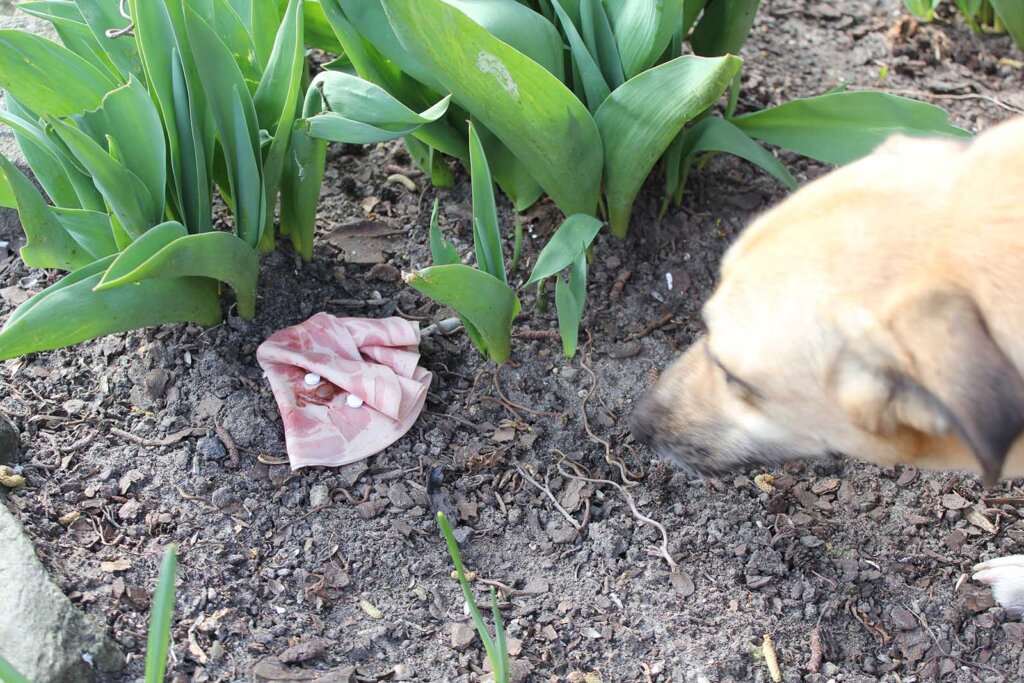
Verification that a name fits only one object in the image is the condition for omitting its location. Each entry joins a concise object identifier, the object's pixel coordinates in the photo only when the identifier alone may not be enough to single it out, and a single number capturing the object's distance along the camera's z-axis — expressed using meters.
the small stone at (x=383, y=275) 1.02
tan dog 0.75
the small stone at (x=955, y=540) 0.93
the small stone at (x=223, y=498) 0.92
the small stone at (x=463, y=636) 0.88
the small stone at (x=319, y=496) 0.93
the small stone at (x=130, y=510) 0.91
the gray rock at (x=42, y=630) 0.82
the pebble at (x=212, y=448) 0.93
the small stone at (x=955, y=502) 0.95
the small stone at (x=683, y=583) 0.91
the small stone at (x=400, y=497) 0.93
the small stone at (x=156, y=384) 0.96
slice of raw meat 0.94
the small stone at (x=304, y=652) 0.86
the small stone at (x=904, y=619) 0.90
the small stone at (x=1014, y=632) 0.90
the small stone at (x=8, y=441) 0.91
